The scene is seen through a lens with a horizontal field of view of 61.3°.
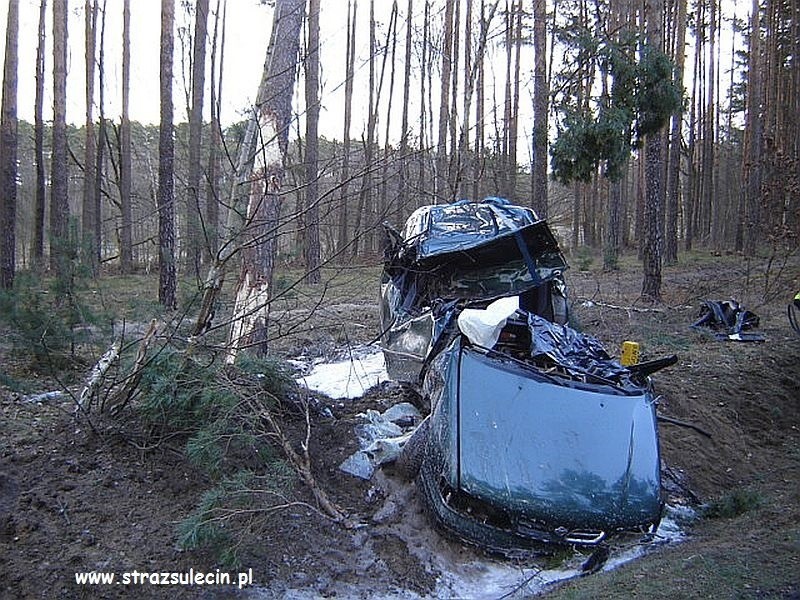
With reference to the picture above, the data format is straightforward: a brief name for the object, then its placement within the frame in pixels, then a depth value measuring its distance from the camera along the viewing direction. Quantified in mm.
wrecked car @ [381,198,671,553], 3973
